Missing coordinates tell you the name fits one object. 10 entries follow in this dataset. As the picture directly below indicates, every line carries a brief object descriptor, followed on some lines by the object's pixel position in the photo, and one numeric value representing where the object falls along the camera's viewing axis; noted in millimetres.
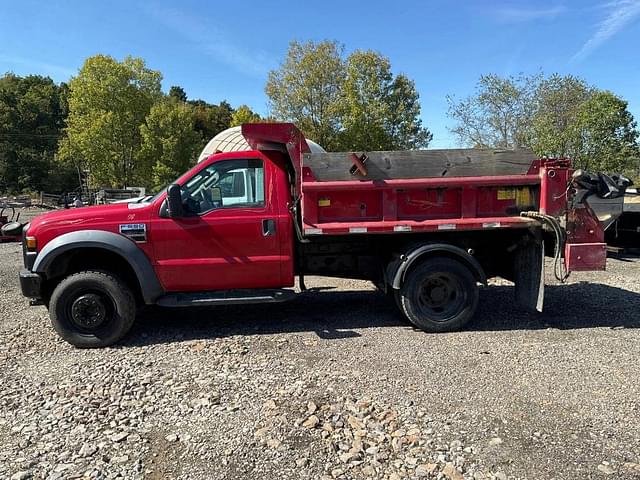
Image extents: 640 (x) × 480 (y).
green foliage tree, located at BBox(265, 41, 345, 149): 28141
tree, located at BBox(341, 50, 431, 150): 26969
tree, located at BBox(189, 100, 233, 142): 57156
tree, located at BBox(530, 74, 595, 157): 19297
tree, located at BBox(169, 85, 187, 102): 78400
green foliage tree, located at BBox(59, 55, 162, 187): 33844
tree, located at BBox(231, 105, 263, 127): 32844
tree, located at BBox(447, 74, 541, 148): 24703
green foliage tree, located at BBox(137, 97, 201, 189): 34406
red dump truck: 5348
